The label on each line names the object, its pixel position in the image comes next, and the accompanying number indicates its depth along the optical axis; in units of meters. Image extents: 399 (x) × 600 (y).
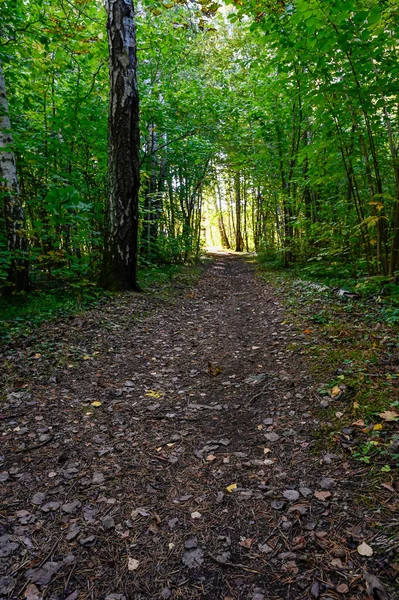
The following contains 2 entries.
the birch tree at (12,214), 6.32
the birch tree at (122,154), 6.83
